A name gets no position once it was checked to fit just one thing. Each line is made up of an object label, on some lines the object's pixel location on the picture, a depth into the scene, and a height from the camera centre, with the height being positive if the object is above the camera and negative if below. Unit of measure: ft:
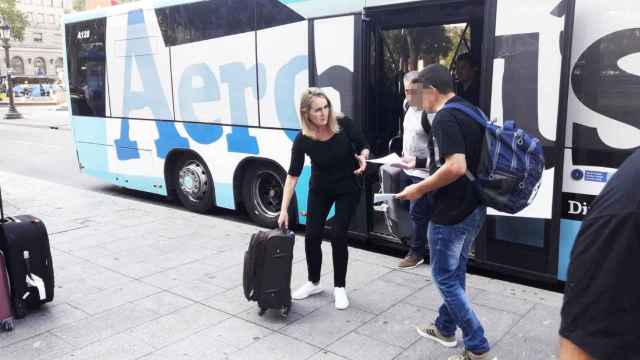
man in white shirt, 16.21 -1.91
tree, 171.63 +23.56
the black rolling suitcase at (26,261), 13.96 -4.24
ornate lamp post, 101.55 +3.99
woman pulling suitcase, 13.71 -2.04
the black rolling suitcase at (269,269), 13.46 -4.30
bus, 13.71 +0.08
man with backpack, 10.04 -1.98
